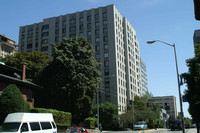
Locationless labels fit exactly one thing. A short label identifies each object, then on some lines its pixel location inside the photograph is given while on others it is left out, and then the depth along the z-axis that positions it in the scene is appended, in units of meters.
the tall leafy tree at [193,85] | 17.83
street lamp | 19.61
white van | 14.65
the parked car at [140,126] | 45.67
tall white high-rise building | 70.50
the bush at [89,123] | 40.62
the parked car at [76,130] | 20.64
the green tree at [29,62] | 45.75
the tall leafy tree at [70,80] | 39.19
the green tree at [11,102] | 23.42
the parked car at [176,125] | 41.78
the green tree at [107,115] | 54.91
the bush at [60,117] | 27.92
